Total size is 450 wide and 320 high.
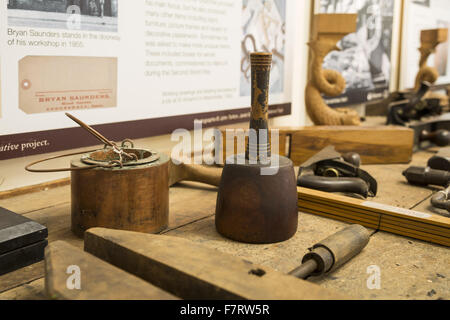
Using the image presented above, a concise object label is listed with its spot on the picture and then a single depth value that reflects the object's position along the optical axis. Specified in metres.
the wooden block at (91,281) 0.51
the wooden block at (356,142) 1.46
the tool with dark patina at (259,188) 0.80
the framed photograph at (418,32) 2.78
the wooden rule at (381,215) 0.85
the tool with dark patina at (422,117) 1.73
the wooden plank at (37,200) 0.99
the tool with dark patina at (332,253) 0.67
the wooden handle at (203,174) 1.15
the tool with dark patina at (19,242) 0.69
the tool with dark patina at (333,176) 1.07
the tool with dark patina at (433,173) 1.16
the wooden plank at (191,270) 0.52
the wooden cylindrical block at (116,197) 0.78
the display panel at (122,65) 1.01
